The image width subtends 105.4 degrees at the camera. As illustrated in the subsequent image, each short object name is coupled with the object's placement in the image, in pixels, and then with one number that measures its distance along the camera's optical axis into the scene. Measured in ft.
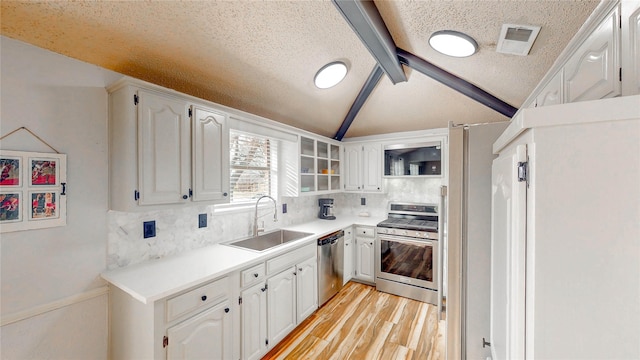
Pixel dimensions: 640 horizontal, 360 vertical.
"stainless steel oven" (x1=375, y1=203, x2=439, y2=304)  9.41
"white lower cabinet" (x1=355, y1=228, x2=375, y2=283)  10.79
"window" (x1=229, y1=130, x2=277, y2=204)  8.14
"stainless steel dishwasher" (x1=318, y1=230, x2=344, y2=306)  8.80
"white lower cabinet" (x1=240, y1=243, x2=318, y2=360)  5.98
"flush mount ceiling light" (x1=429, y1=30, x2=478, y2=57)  5.35
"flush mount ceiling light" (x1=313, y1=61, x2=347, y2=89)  7.58
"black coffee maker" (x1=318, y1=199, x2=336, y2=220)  11.86
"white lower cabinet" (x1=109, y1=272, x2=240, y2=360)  4.36
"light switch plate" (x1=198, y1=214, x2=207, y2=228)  6.95
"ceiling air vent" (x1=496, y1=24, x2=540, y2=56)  4.47
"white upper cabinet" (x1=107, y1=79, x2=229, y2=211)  4.92
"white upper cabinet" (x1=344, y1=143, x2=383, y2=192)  11.81
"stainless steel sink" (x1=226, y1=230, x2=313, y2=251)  7.98
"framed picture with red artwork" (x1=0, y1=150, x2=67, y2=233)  4.12
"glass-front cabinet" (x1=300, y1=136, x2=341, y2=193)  10.16
